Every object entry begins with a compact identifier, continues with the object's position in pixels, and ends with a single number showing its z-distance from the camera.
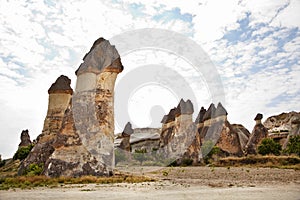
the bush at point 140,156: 37.38
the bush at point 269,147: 30.80
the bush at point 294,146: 28.97
